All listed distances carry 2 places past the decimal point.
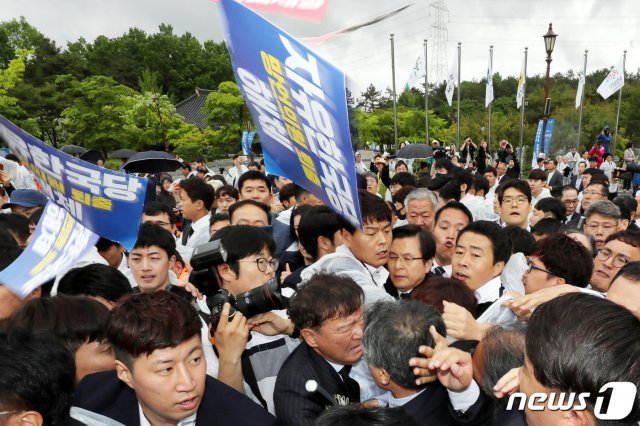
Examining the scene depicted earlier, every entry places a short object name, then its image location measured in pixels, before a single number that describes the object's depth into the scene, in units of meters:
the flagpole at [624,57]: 20.09
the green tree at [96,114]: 26.16
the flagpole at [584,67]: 24.25
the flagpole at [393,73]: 16.58
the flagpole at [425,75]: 21.13
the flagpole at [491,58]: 24.59
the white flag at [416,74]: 19.19
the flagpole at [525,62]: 22.52
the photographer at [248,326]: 2.21
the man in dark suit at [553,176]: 12.15
